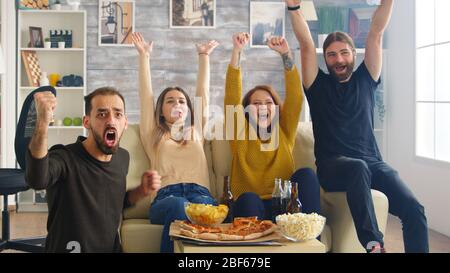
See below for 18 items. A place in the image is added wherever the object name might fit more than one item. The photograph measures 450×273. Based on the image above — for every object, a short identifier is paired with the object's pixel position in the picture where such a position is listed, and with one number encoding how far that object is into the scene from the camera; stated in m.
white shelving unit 6.52
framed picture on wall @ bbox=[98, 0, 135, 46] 6.65
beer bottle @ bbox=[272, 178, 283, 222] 3.18
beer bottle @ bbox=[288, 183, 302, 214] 3.13
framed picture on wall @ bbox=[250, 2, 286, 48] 6.76
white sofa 3.38
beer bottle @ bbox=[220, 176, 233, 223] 3.29
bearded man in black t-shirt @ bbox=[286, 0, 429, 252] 3.50
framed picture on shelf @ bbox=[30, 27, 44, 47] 6.50
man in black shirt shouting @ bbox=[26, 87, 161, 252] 2.71
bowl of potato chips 2.93
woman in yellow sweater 3.67
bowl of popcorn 2.74
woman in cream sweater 3.58
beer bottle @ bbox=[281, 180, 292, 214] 3.15
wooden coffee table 2.63
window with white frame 5.39
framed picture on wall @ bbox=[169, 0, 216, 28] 6.70
